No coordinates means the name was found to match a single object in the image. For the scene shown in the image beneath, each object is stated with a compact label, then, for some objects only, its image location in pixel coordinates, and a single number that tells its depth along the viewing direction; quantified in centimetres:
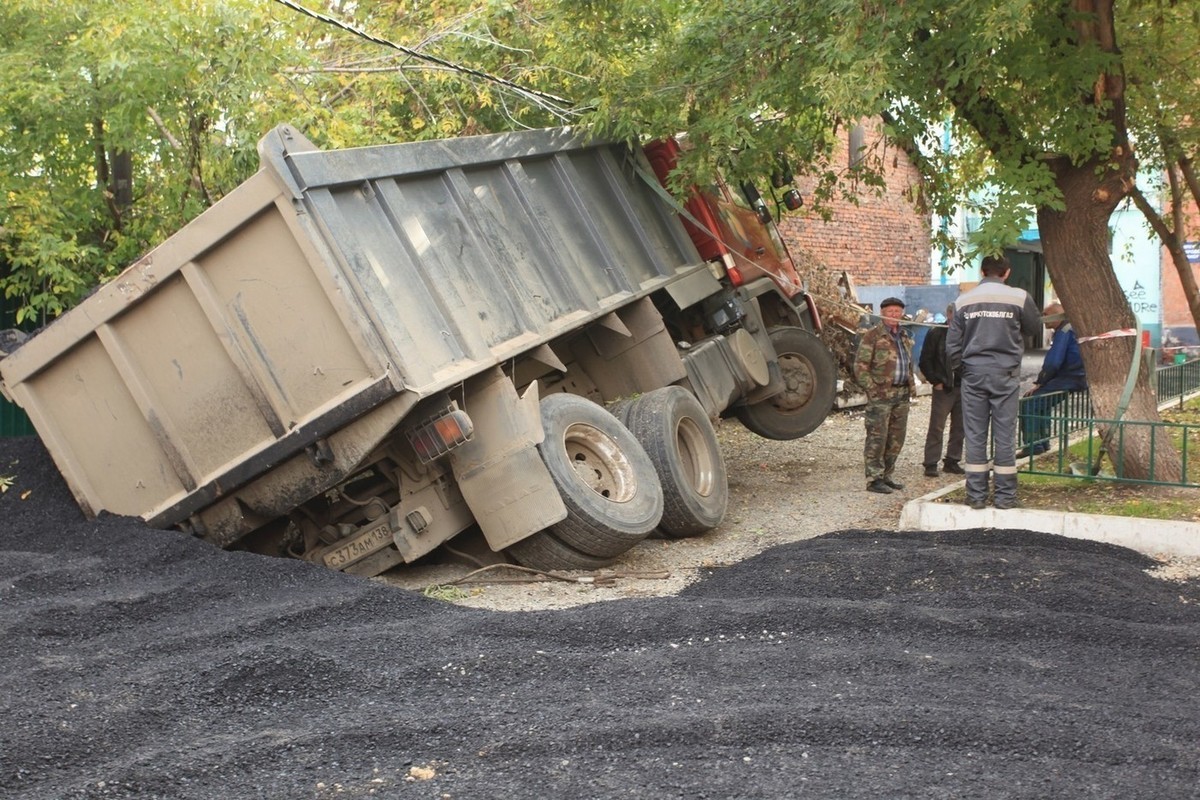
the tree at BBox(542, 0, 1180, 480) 831
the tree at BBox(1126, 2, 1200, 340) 999
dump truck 702
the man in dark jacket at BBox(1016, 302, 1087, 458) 1136
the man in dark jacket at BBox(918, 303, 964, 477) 1148
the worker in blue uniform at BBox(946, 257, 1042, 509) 873
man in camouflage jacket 1079
